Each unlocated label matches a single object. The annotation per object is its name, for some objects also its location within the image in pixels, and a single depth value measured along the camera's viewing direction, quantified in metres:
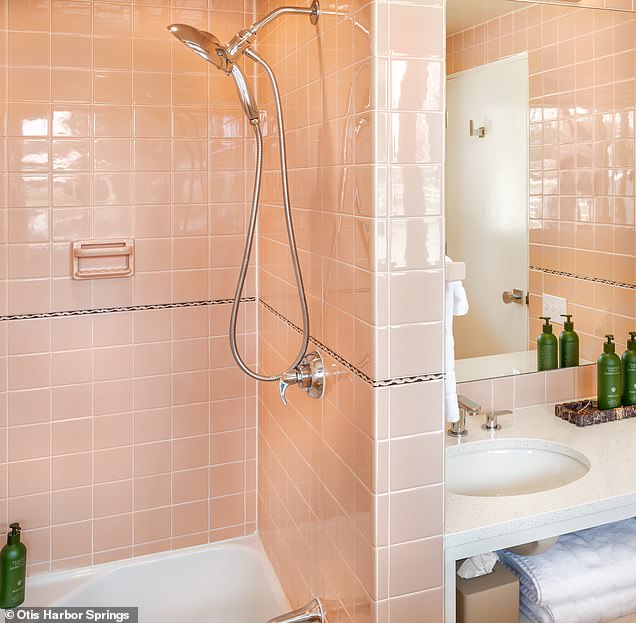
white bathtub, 2.09
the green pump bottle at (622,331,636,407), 1.98
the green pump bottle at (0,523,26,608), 1.95
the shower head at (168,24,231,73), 1.49
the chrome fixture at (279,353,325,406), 1.60
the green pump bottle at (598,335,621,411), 1.93
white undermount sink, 1.74
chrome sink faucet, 1.79
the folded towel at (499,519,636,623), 1.49
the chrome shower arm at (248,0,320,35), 1.49
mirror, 1.90
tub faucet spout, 1.64
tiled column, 1.24
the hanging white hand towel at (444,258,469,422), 1.41
